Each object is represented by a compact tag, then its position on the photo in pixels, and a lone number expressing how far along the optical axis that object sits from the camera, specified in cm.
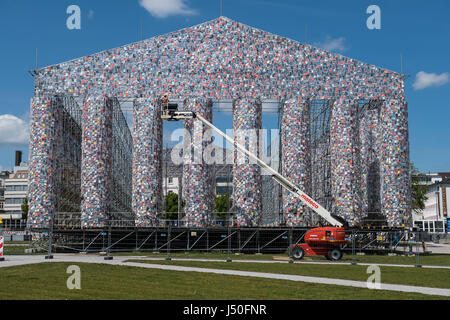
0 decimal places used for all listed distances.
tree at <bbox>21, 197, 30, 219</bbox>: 8725
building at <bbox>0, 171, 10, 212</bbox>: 12496
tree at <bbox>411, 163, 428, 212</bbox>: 6631
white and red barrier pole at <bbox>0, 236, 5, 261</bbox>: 2181
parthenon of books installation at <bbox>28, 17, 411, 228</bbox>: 3438
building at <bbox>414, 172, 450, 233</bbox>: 7825
